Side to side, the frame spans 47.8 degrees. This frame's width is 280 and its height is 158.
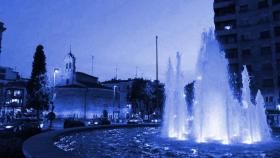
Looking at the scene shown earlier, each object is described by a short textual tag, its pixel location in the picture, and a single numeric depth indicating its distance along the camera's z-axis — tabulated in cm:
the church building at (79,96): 6875
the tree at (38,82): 5378
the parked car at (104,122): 3739
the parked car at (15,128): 1896
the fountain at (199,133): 1351
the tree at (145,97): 8275
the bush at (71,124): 2988
